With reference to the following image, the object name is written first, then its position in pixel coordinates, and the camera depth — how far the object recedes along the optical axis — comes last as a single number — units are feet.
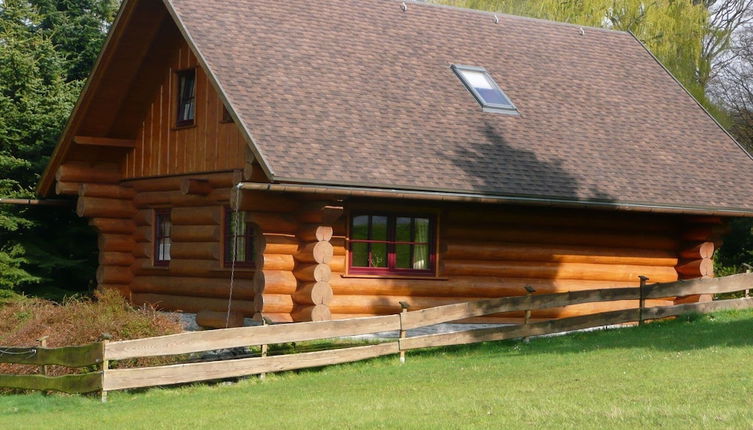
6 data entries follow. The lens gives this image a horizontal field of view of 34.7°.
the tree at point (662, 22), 128.36
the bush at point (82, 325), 64.18
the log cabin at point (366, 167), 68.85
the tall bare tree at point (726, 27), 141.49
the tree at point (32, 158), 88.84
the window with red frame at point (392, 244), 72.08
